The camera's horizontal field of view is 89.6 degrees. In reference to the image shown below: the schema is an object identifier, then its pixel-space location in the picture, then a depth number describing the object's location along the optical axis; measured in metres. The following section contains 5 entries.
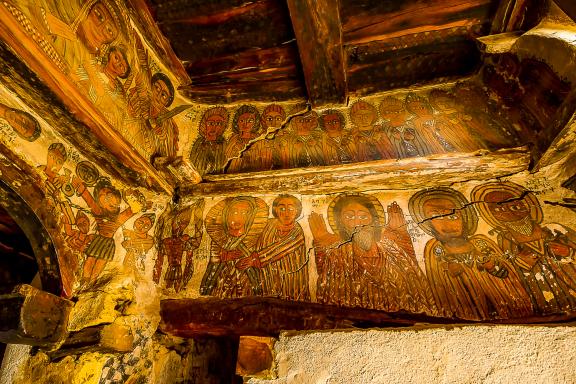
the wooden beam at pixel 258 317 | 1.68
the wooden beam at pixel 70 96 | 1.21
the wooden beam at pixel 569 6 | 1.13
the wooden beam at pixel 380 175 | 2.00
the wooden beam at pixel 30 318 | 1.42
